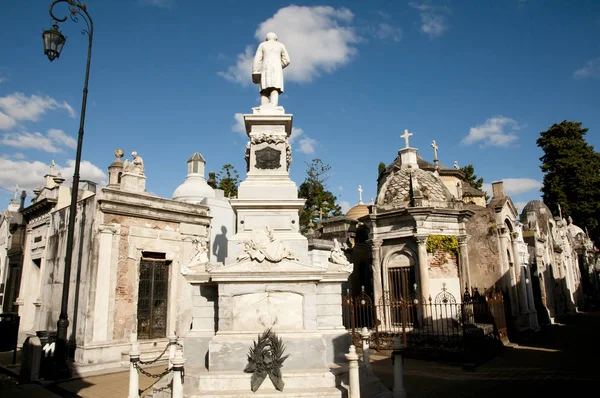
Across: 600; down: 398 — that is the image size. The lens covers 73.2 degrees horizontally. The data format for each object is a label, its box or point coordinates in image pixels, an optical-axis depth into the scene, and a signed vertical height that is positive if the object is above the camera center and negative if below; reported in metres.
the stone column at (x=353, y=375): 6.55 -1.35
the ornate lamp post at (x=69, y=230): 10.22 +1.71
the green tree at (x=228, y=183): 36.09 +9.95
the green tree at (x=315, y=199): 36.55 +8.60
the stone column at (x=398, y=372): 7.60 -1.52
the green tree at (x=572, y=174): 41.59 +11.52
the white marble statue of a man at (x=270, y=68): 10.34 +5.66
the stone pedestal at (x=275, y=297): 7.41 -0.08
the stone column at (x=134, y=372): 7.48 -1.40
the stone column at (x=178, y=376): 6.39 -1.28
